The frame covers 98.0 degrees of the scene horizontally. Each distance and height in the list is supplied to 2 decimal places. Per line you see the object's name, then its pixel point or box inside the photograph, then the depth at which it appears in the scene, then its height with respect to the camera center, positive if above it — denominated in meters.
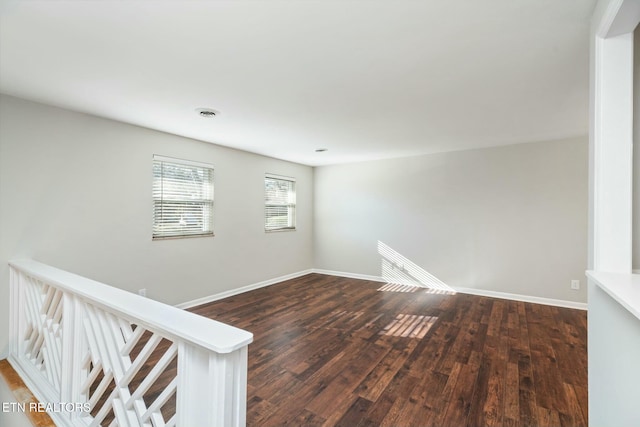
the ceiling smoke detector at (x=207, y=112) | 2.77 +1.04
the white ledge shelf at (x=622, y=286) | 0.86 -0.25
